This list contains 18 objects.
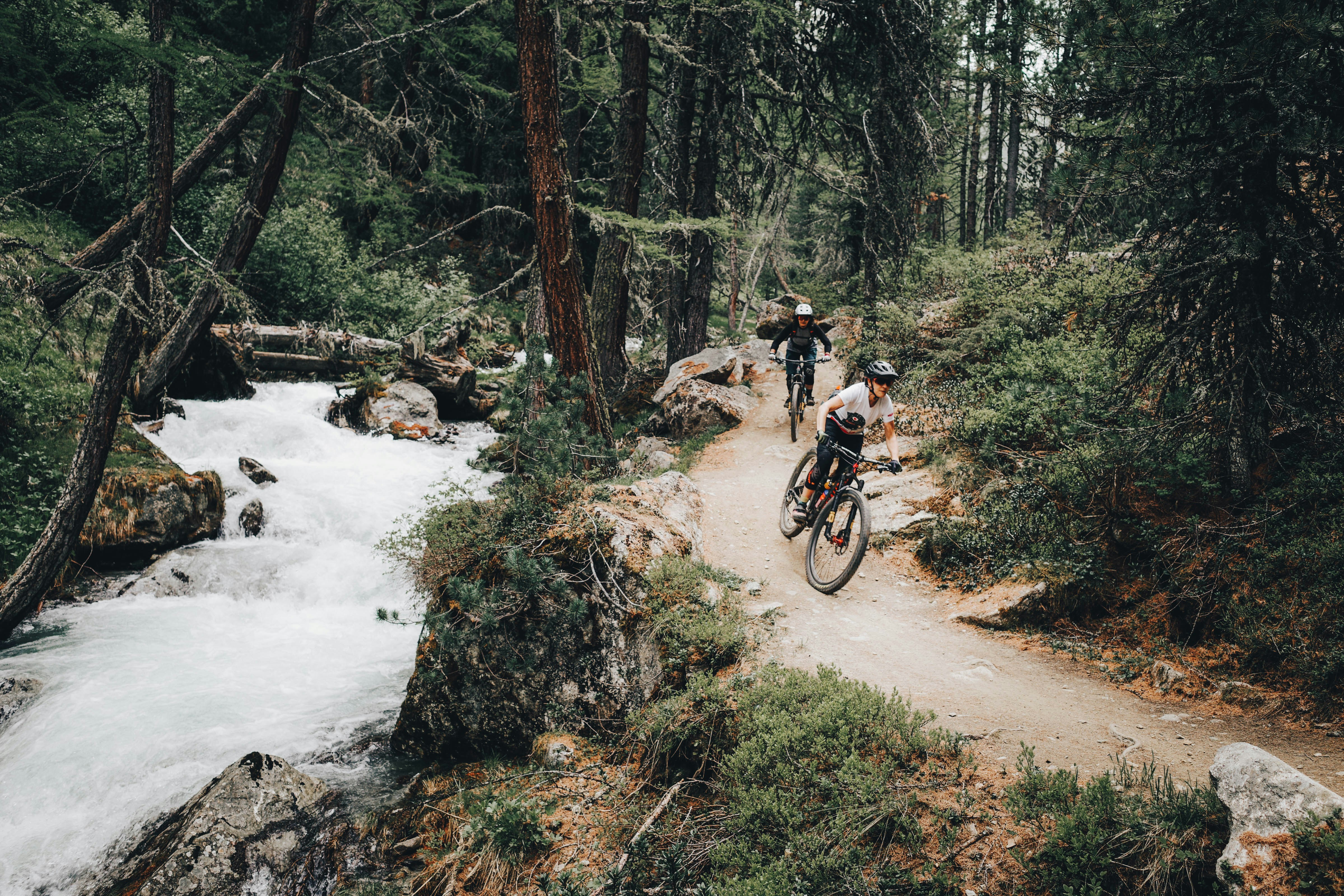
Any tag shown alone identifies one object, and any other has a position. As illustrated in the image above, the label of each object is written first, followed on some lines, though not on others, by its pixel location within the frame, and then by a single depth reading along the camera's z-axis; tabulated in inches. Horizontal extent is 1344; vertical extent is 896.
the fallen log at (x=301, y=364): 611.2
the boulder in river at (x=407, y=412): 558.9
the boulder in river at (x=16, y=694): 256.8
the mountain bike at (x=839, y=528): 256.5
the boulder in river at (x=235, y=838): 185.8
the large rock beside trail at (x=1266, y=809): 110.9
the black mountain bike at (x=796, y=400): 449.7
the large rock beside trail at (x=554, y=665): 224.1
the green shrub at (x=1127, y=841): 117.8
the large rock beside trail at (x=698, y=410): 513.3
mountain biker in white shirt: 264.1
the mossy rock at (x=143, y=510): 355.3
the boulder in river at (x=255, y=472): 442.3
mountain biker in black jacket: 432.8
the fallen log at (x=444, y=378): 617.9
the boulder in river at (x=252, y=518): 403.5
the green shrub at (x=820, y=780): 141.5
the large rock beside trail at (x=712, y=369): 545.6
